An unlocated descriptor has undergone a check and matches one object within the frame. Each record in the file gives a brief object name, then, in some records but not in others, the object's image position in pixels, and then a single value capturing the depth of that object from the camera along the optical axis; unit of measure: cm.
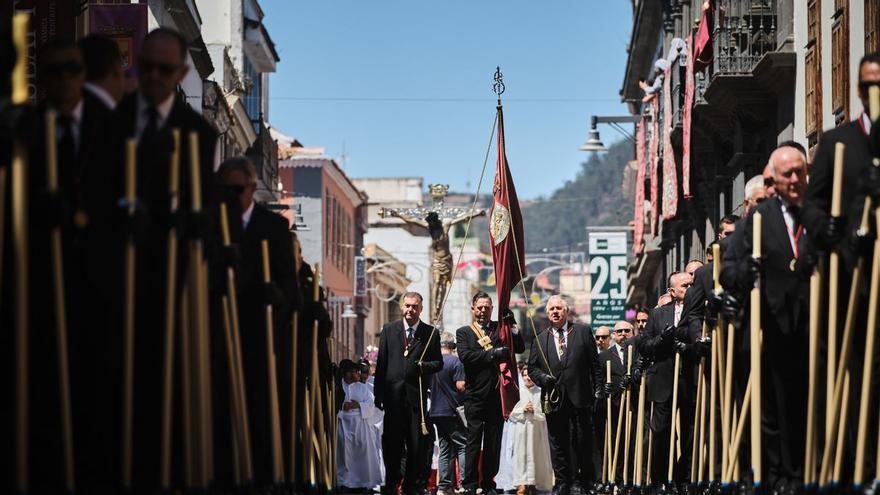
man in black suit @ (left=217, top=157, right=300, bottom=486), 1213
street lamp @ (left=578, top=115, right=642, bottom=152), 4522
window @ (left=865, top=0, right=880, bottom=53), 2104
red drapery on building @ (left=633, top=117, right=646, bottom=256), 4384
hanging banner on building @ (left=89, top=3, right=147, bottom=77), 2395
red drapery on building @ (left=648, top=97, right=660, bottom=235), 3953
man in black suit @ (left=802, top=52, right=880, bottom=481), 1095
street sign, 4700
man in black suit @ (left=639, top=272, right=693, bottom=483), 1794
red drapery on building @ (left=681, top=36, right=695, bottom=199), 3288
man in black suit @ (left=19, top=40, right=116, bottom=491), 934
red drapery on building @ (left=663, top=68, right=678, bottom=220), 3631
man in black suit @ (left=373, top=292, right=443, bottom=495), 1927
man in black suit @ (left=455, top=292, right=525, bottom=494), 1992
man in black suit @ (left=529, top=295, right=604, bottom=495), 1986
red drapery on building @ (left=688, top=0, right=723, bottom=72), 3022
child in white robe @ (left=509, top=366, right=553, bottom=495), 2319
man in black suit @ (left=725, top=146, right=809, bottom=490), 1216
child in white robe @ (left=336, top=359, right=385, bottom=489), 2381
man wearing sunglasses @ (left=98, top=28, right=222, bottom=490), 991
